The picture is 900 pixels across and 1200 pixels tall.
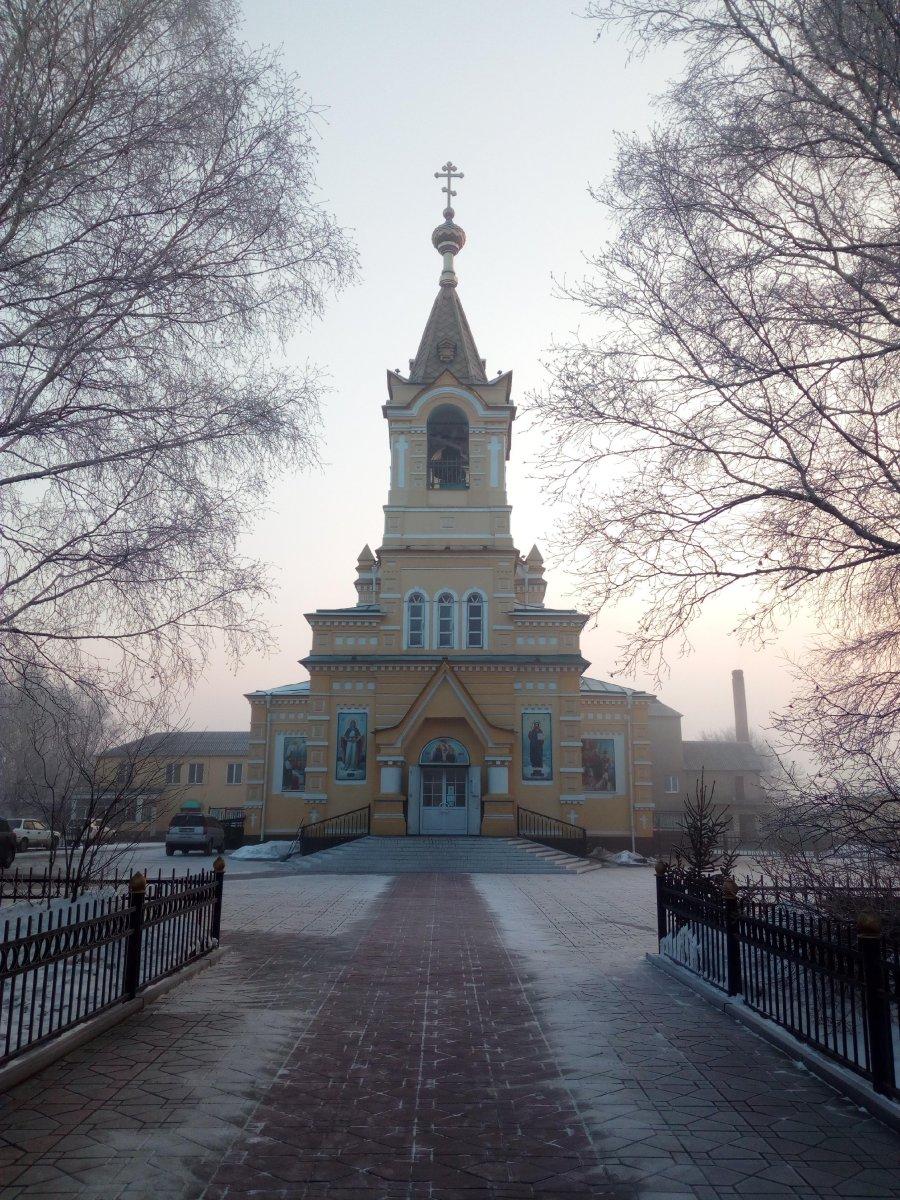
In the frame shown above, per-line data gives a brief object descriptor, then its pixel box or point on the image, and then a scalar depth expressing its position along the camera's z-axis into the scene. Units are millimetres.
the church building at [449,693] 28797
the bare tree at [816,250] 7461
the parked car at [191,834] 31719
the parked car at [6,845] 23873
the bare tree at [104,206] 7320
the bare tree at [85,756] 8445
